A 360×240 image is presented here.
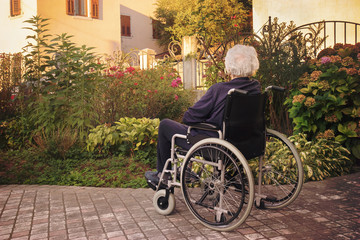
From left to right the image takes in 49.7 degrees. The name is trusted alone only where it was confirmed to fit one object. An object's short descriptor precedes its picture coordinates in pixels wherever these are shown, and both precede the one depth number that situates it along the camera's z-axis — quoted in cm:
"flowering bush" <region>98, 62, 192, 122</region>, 637
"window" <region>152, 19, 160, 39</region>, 2680
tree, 1978
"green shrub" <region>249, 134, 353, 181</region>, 461
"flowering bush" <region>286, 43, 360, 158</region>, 506
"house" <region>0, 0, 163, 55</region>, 1636
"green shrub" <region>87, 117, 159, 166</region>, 546
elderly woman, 315
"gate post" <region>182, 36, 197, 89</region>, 981
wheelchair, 296
